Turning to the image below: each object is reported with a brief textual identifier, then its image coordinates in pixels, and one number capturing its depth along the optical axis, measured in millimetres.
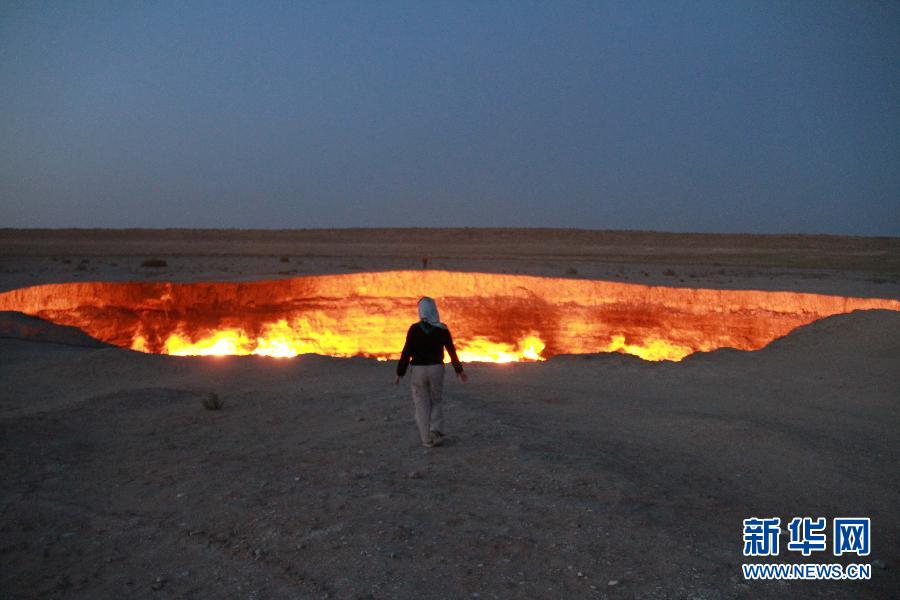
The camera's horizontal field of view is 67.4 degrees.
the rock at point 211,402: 8039
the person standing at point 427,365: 6215
